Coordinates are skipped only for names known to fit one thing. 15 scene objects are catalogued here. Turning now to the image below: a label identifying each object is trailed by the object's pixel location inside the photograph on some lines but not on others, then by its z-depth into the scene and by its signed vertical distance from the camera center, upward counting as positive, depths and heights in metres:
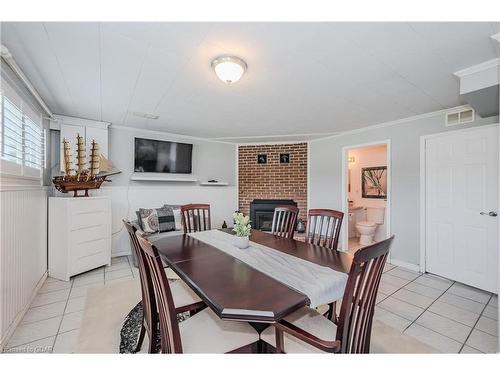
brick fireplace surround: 5.09 +0.31
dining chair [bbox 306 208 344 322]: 2.13 -0.37
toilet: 4.80 -0.75
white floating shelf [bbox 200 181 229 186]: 4.87 +0.11
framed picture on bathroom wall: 5.10 +0.16
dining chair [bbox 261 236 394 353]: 0.98 -0.63
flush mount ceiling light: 1.82 +0.98
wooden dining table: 0.98 -0.50
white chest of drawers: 2.93 -0.63
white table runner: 1.19 -0.50
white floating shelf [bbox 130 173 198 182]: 4.09 +0.21
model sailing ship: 3.03 +0.24
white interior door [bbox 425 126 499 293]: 2.68 -0.21
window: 1.91 +0.51
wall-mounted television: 4.09 +0.60
